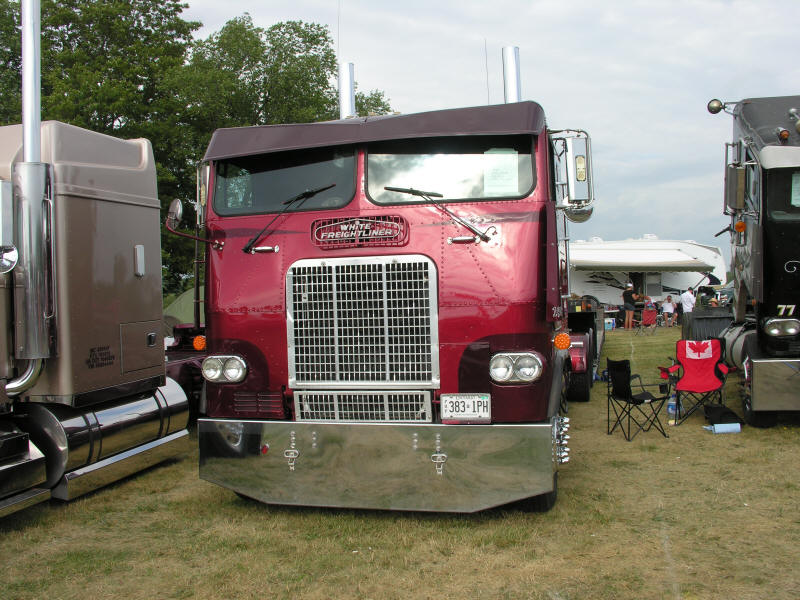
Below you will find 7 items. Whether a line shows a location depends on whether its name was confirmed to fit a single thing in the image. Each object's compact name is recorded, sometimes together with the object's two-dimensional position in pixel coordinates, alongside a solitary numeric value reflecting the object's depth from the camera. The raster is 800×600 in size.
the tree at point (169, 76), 21.98
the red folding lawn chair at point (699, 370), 8.23
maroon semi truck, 4.75
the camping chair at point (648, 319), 25.46
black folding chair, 7.72
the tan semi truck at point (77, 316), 5.38
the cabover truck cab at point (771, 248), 7.55
